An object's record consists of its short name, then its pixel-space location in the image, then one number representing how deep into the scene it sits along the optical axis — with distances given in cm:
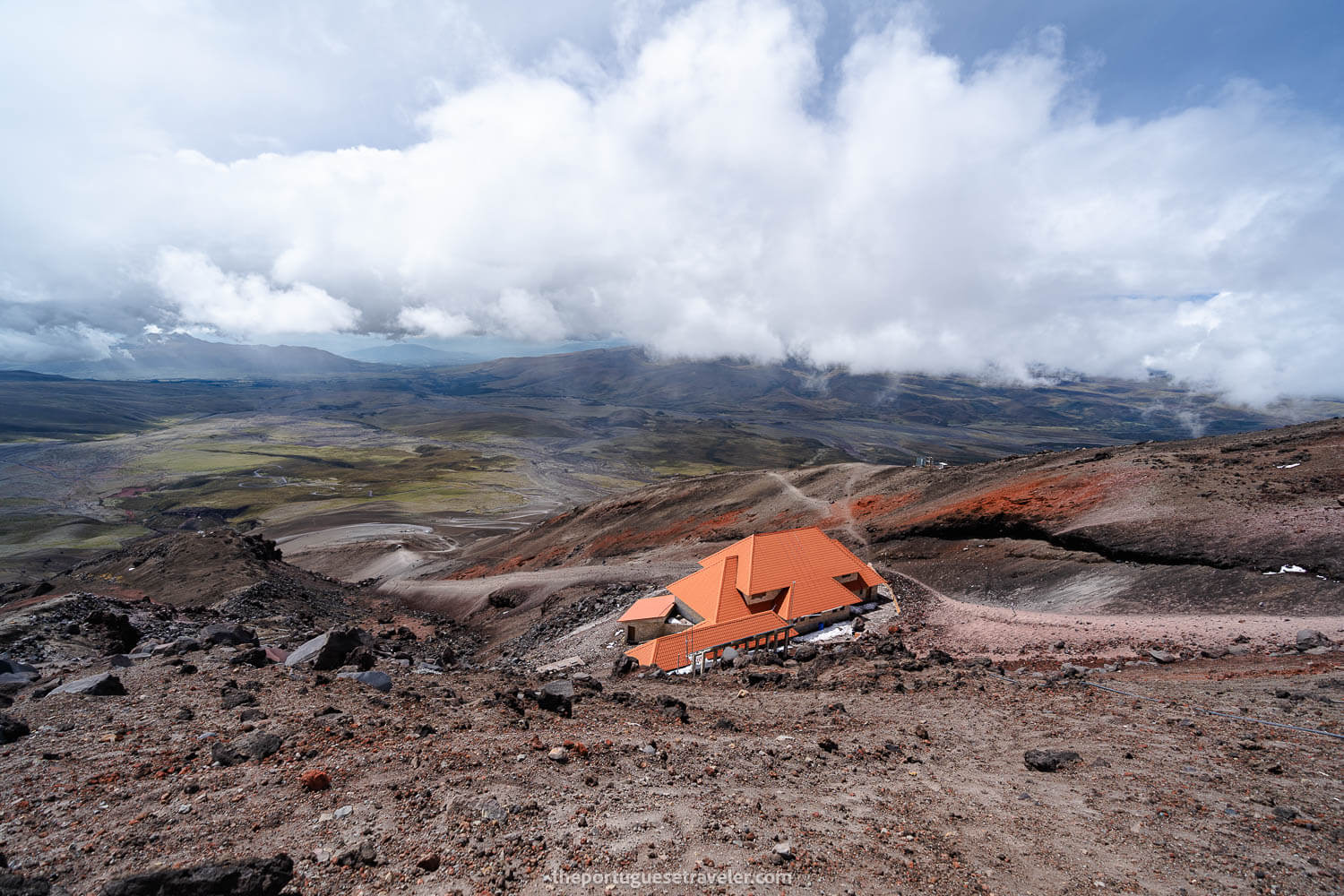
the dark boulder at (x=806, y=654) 1927
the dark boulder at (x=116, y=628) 1820
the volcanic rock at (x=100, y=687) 1035
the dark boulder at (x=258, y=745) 823
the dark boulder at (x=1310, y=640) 1478
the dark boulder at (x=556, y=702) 1173
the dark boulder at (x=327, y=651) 1472
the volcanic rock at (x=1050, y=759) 944
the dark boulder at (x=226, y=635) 1616
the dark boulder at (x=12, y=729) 838
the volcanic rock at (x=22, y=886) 486
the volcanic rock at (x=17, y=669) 1180
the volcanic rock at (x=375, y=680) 1226
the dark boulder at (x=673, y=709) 1224
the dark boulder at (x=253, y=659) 1324
